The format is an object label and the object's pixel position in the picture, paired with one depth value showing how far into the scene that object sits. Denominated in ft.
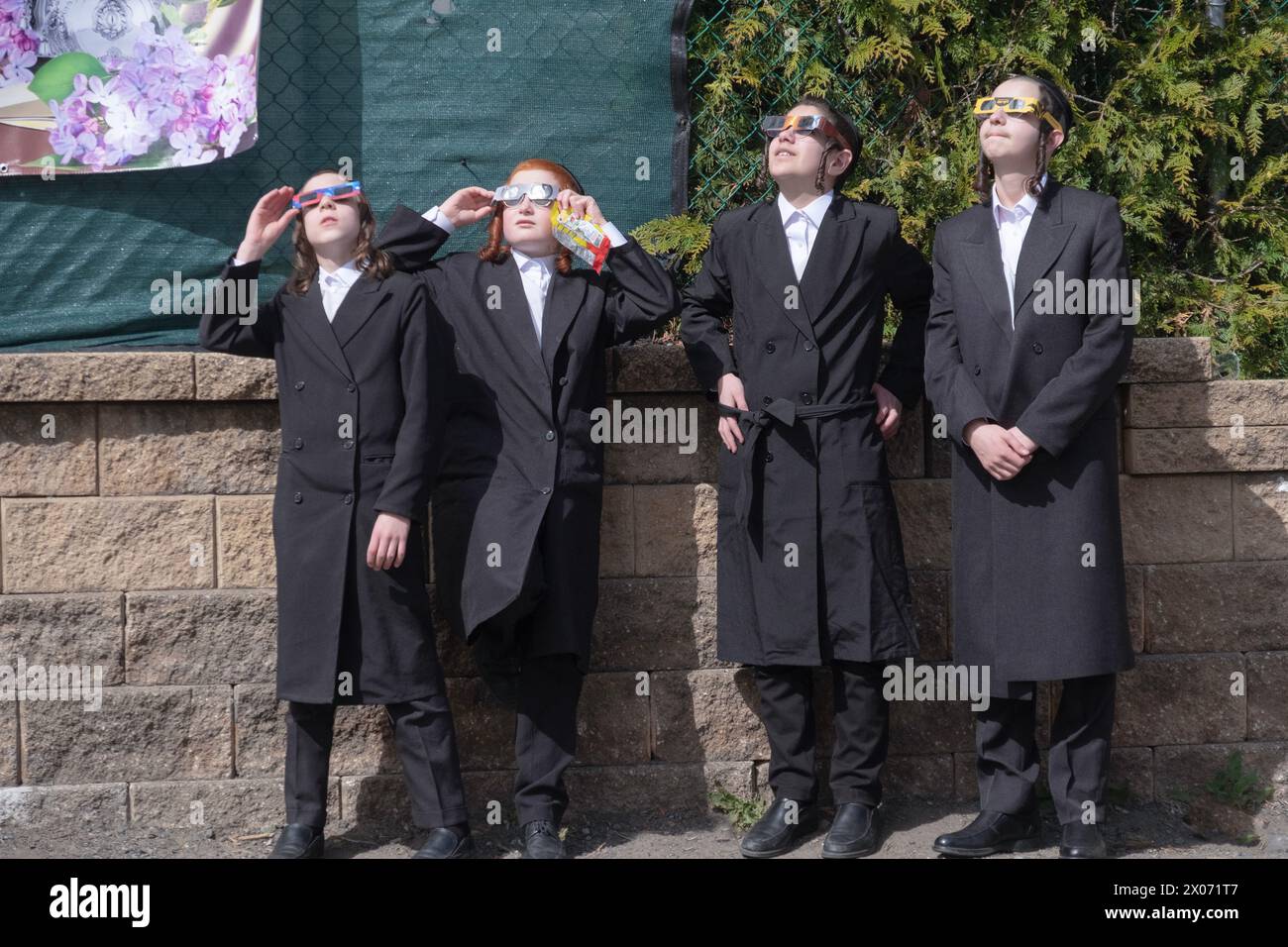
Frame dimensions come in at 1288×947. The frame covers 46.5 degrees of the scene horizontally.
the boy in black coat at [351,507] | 14.15
